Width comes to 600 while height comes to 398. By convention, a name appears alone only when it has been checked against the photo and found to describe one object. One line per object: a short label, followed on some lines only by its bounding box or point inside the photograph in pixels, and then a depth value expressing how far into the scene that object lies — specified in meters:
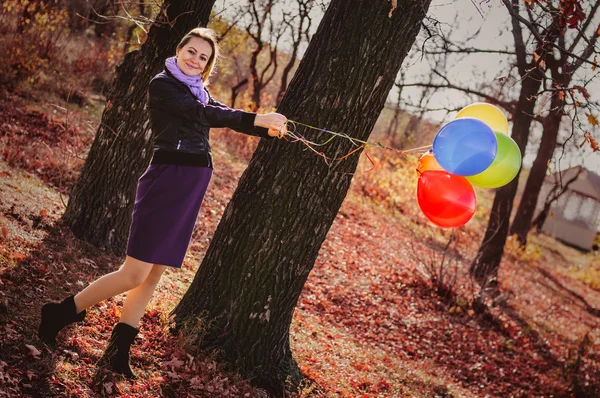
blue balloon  3.23
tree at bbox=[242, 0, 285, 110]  14.55
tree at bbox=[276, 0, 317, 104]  14.56
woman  2.81
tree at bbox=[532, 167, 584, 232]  23.88
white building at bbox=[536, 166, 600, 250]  32.72
